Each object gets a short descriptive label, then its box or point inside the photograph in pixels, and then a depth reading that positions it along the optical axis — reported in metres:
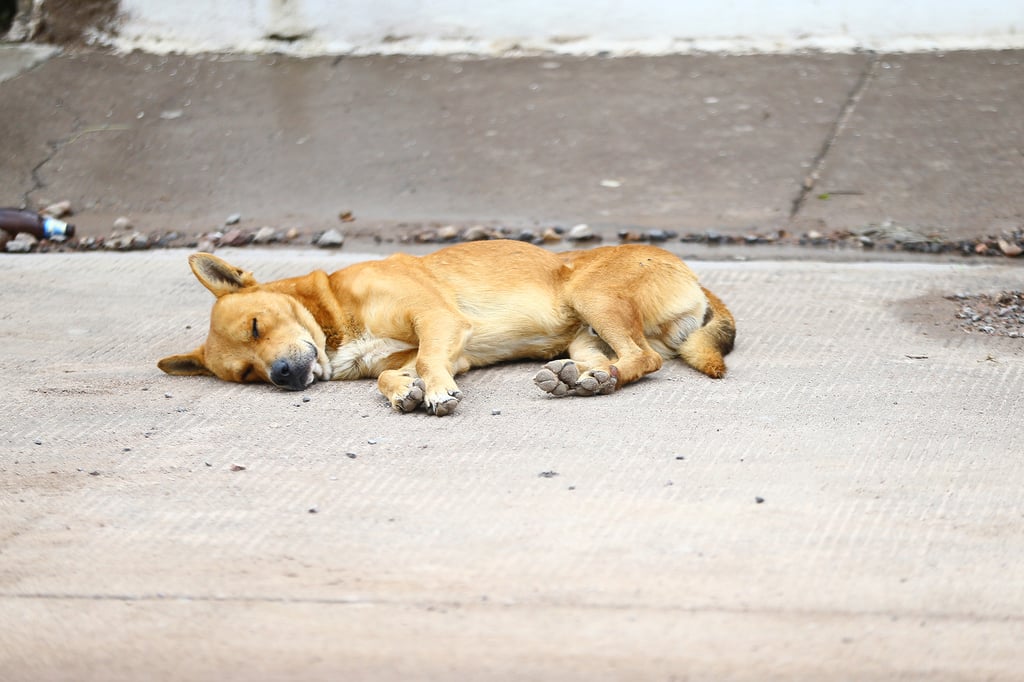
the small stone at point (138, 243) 14.05
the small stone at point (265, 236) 13.93
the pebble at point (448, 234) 13.72
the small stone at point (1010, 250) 12.70
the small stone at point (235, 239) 13.93
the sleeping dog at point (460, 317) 9.69
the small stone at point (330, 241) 13.74
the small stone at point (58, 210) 14.91
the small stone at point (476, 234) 13.59
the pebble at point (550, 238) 13.53
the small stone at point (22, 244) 14.10
